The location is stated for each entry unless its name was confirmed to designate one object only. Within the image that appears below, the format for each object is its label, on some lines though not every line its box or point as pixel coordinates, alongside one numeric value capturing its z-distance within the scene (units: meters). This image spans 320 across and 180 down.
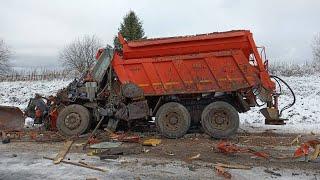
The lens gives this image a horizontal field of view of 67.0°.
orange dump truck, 6.09
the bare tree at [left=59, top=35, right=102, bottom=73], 29.92
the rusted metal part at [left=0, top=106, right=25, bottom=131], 6.76
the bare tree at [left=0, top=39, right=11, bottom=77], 30.26
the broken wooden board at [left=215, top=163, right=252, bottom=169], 4.23
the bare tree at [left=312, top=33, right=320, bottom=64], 28.20
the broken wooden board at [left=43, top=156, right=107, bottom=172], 4.13
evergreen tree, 18.69
